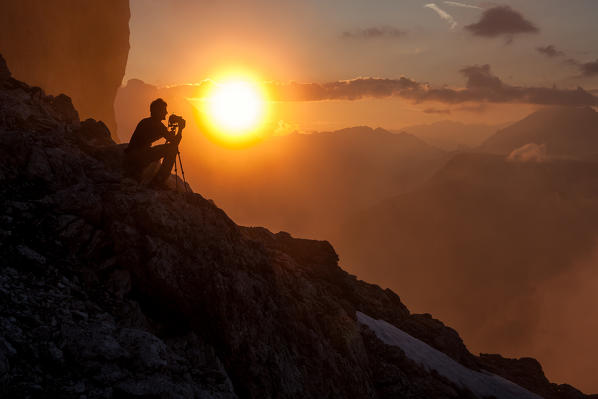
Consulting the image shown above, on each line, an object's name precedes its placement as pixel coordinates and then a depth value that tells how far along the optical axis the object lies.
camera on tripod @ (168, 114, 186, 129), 17.67
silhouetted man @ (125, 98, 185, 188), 17.31
